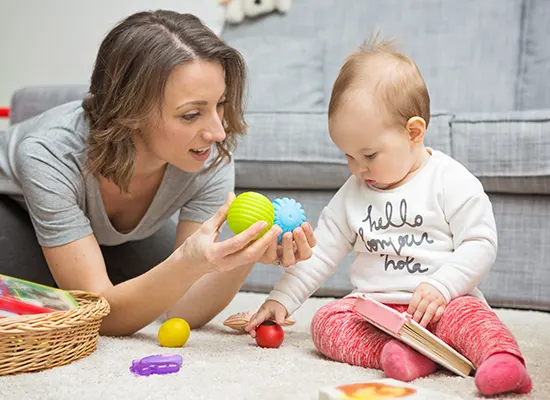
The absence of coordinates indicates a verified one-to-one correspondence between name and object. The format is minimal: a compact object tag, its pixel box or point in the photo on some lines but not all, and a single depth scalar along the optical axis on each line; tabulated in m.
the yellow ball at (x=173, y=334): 1.28
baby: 1.15
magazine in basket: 1.13
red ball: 1.26
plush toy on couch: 2.84
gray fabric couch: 1.77
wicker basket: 1.09
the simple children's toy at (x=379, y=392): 0.85
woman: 1.31
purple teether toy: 1.09
